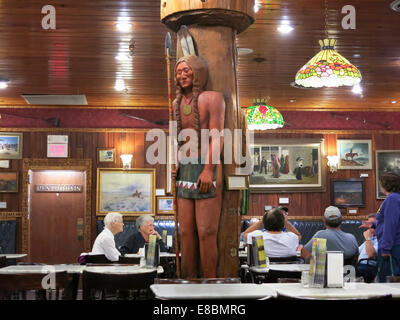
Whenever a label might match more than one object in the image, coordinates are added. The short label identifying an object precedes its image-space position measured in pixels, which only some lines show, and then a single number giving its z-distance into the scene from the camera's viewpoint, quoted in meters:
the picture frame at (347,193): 13.43
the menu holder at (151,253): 5.48
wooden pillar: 4.18
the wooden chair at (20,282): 4.84
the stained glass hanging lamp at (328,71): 5.68
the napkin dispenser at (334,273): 3.65
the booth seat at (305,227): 12.72
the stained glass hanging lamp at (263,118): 9.84
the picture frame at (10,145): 12.66
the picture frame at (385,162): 13.56
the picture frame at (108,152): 12.91
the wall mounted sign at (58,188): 13.31
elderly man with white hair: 7.03
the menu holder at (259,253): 5.42
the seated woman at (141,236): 8.31
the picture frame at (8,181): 12.59
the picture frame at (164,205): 12.91
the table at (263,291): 3.03
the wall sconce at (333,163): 13.41
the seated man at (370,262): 7.24
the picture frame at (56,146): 12.77
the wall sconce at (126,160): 12.80
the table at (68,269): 5.17
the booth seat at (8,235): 12.42
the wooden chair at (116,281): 4.57
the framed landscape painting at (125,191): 12.75
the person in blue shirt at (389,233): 5.33
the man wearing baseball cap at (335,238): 6.04
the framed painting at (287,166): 13.38
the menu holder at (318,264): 3.64
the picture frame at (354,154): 13.52
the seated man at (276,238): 6.38
